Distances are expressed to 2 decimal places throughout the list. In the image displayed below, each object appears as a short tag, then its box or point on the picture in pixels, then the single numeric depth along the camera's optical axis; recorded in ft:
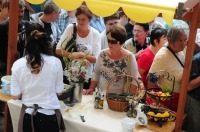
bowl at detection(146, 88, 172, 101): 14.58
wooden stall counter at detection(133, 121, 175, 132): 13.43
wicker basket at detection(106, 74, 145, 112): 14.98
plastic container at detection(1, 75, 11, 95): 16.39
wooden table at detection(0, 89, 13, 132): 17.33
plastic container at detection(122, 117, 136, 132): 13.21
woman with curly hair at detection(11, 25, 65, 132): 13.24
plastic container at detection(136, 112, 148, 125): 13.39
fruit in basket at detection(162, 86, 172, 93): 15.23
